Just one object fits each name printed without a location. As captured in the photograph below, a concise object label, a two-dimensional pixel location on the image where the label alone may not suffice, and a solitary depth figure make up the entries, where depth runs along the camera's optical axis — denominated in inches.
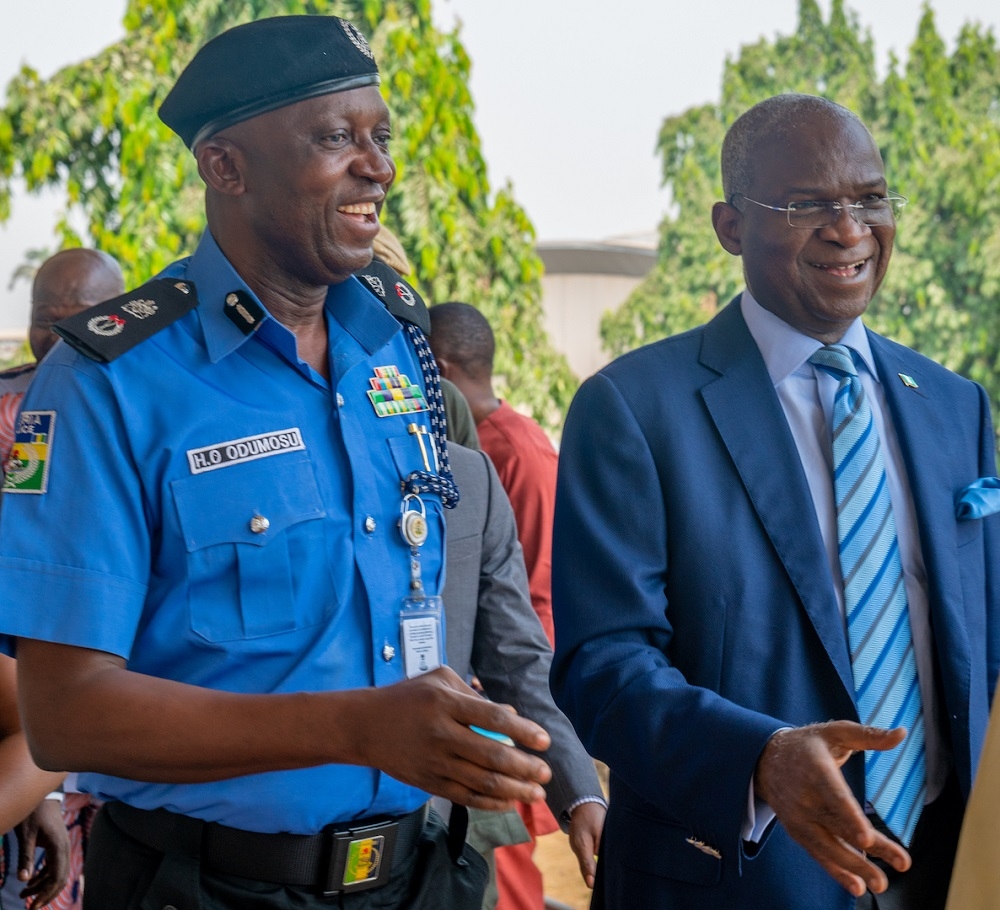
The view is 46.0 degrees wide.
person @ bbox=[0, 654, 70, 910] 70.2
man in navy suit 66.7
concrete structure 513.0
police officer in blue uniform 59.1
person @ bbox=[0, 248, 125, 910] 86.0
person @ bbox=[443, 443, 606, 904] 90.0
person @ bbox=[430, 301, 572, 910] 137.5
